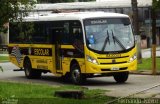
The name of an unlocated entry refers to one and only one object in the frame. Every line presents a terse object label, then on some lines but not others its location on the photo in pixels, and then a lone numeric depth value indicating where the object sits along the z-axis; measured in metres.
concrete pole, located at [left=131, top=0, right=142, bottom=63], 32.21
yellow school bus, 22.03
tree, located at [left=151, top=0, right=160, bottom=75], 23.16
